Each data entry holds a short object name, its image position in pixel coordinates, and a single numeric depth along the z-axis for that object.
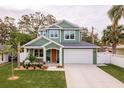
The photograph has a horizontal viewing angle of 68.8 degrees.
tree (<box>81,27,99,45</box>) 24.55
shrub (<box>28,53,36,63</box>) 9.76
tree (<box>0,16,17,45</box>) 18.87
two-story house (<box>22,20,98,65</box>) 11.48
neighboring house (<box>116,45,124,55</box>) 13.80
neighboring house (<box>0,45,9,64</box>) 11.68
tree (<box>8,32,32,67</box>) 10.68
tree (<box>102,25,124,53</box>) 14.03
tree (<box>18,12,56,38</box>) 19.80
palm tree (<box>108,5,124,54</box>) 12.24
